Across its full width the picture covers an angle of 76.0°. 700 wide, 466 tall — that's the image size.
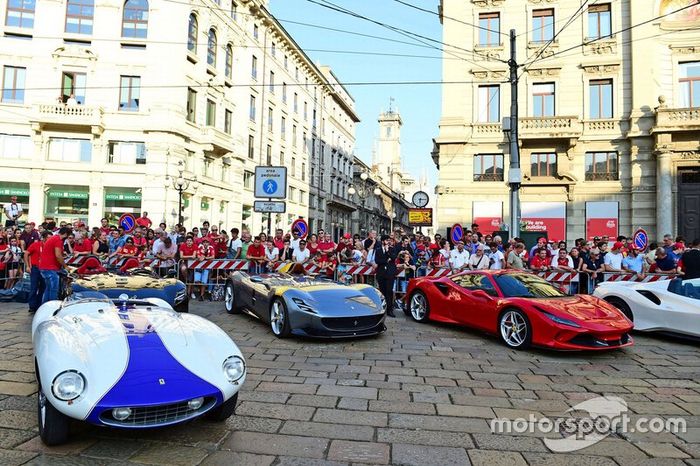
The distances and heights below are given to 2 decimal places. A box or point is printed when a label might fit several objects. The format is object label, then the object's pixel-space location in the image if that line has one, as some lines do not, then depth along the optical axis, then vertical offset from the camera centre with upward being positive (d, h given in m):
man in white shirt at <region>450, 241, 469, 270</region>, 11.62 -0.16
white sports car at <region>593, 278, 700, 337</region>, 7.07 -0.78
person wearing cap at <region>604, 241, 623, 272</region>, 11.35 -0.08
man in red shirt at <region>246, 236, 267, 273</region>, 11.57 -0.28
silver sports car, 6.68 -0.93
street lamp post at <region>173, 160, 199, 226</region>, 21.78 +3.90
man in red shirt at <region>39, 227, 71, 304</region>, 8.35 -0.46
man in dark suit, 9.77 -0.48
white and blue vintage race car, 3.05 -0.94
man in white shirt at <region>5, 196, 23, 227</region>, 17.08 +1.04
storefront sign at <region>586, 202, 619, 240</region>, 22.48 +1.86
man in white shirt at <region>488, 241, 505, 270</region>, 11.21 -0.16
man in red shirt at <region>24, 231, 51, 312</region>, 8.72 -0.76
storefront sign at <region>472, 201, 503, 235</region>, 23.44 +1.97
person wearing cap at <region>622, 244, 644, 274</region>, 11.22 -0.19
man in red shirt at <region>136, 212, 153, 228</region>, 15.43 +0.74
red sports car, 6.20 -0.90
